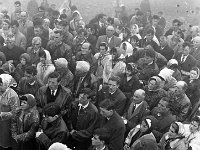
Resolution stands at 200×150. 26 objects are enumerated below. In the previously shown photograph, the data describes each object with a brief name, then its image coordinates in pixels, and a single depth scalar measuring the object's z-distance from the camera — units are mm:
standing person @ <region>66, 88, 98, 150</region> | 5391
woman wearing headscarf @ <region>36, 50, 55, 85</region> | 6920
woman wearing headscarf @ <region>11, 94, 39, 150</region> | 5184
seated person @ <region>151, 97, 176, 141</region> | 5416
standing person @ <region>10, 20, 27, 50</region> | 8594
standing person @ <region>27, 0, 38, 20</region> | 12828
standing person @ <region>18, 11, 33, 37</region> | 9591
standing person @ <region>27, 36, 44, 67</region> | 7555
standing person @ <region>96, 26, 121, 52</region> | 9008
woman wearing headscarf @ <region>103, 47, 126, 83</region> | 7172
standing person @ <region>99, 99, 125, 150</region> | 5152
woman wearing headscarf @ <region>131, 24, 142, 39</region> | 9695
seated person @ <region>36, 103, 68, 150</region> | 5070
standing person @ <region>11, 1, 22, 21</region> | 10409
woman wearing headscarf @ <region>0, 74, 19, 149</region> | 5500
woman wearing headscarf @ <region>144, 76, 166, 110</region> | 6184
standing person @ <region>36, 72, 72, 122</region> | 5680
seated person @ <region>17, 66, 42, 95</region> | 6113
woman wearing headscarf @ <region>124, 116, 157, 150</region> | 5184
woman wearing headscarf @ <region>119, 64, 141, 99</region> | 6719
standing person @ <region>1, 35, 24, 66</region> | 7602
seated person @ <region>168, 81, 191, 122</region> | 5957
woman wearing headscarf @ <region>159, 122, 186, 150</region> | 4973
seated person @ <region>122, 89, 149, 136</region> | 5797
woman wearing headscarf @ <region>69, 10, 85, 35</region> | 10562
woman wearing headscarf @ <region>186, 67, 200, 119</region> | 6895
